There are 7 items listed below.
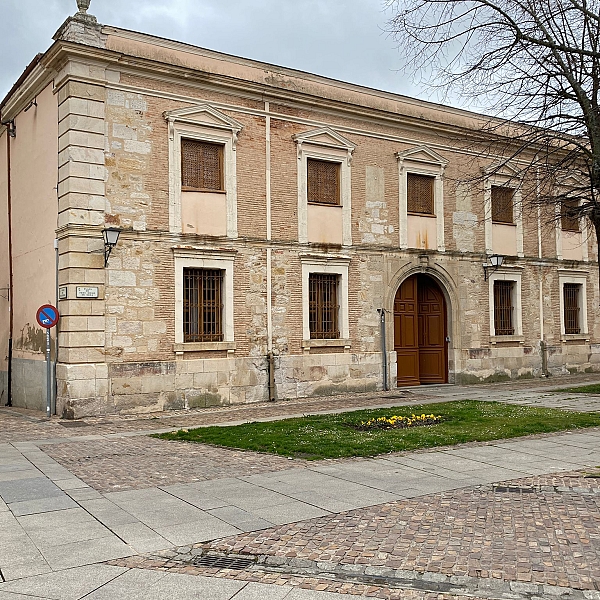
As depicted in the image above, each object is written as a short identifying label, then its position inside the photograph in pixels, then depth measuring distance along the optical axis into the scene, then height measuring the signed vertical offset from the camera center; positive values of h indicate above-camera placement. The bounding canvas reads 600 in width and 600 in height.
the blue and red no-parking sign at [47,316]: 14.31 +0.31
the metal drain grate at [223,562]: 5.15 -1.78
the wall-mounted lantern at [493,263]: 20.70 +1.91
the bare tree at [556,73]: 12.55 +4.90
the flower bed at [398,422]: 11.91 -1.69
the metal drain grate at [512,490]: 7.36 -1.78
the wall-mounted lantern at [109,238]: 14.44 +1.94
